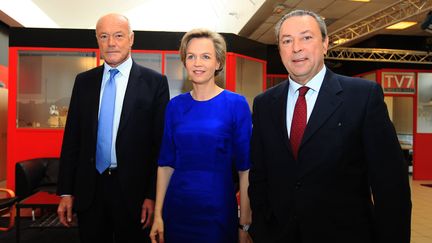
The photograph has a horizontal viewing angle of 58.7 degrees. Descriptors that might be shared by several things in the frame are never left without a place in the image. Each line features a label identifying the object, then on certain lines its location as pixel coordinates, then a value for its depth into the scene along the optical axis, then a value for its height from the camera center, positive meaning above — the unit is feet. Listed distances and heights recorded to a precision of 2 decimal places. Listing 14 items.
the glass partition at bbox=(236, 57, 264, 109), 21.94 +2.73
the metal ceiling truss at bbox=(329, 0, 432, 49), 21.40 +6.77
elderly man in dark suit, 6.18 -0.36
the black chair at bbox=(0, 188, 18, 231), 14.56 -3.23
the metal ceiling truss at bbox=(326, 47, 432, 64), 31.91 +6.02
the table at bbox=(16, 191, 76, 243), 12.67 -2.77
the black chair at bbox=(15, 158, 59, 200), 17.29 -2.58
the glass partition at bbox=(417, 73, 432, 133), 33.58 +1.93
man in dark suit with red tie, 4.38 -0.41
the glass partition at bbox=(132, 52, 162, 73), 20.92 +3.45
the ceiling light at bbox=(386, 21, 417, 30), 29.09 +7.73
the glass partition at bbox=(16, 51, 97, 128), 20.17 +2.03
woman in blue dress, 5.87 -0.55
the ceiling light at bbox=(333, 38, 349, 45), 29.15 +6.48
